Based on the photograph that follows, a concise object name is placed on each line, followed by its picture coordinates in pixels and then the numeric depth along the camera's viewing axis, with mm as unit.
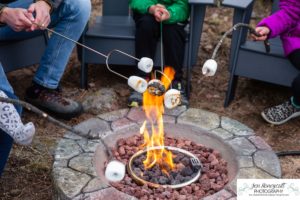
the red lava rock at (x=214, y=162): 2400
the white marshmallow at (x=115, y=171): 1861
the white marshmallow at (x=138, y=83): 2211
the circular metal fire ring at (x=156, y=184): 2174
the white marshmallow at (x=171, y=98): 2248
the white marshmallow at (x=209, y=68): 2117
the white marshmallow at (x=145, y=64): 2283
